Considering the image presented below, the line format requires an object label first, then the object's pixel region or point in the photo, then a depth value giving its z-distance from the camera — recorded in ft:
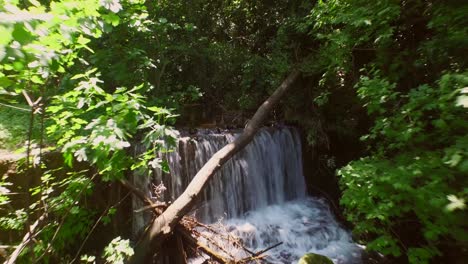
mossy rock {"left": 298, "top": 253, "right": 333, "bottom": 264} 17.49
